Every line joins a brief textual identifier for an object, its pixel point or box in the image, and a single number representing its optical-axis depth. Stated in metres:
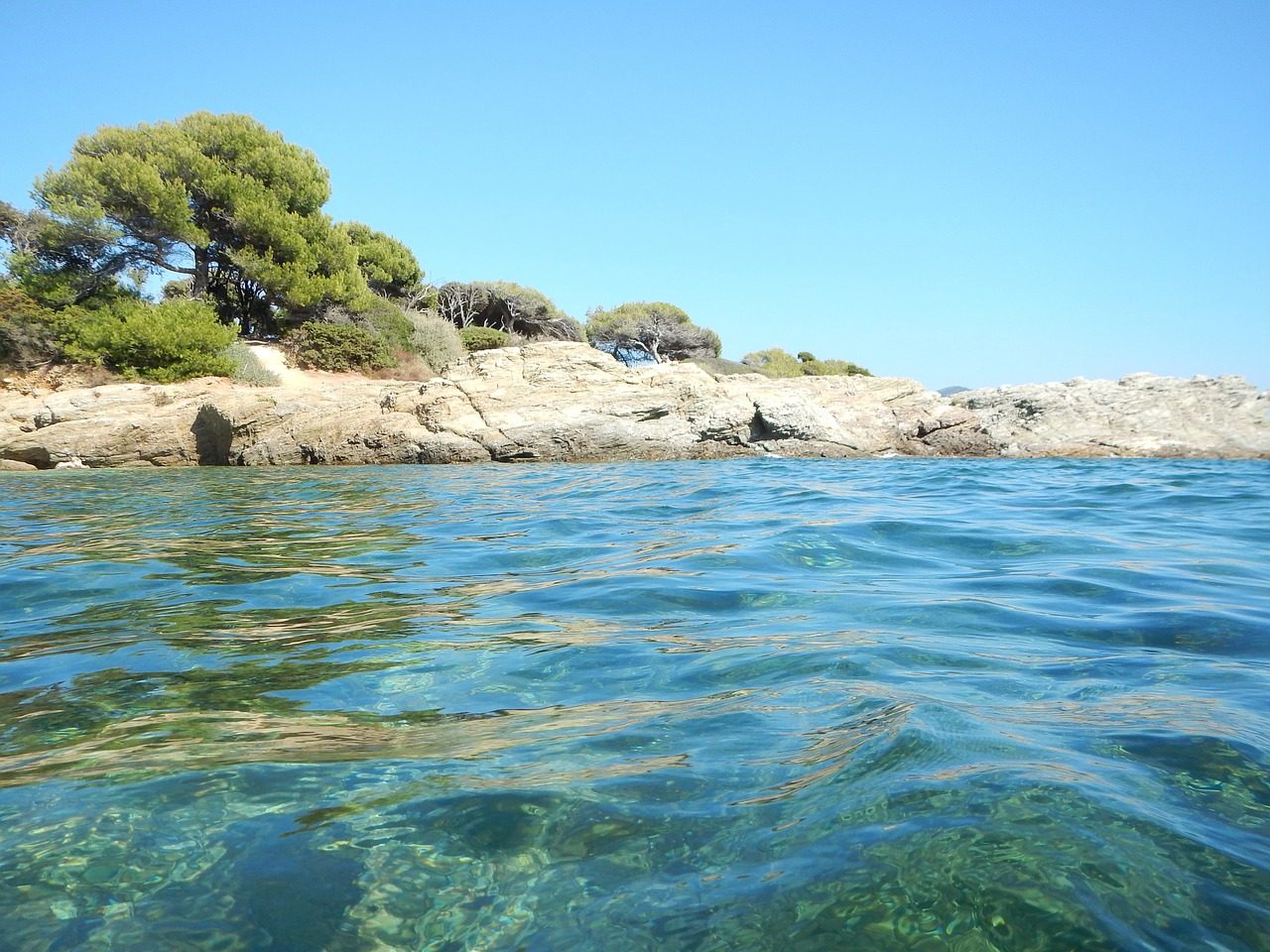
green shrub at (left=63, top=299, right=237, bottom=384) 17.14
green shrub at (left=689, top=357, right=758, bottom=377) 32.31
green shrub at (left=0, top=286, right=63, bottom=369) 17.48
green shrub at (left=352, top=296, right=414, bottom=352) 22.66
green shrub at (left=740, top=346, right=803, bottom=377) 38.44
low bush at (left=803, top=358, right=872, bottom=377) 40.74
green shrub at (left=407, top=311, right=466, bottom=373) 23.55
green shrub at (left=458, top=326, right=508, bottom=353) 27.75
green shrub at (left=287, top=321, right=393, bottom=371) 20.59
